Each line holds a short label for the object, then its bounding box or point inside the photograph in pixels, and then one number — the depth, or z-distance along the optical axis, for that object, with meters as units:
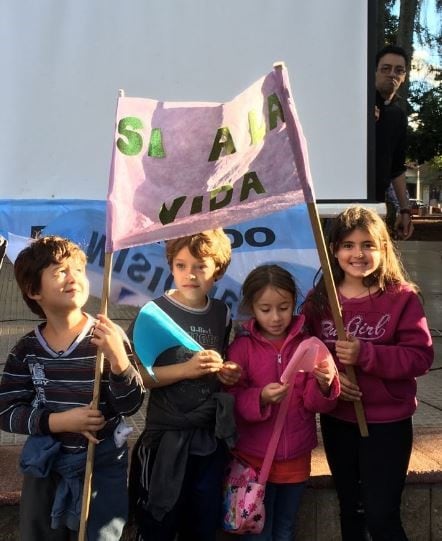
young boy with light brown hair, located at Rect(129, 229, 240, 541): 2.50
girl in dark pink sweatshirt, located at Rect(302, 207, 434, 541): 2.54
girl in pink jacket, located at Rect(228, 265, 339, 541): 2.59
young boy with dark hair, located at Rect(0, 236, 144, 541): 2.35
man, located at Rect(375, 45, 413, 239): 4.60
